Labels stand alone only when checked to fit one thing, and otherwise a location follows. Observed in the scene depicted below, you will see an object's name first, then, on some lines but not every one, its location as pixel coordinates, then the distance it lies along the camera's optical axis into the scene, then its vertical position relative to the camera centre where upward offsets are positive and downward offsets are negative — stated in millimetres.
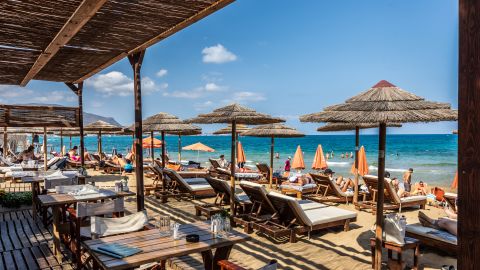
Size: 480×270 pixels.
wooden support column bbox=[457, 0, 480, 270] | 1456 -41
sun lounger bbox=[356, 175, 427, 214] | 8383 -1875
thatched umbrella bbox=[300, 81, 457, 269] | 4176 +167
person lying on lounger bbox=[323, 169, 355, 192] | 10336 -1854
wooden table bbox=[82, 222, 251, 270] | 2924 -1121
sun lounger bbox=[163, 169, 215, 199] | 9422 -1673
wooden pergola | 3680 +1245
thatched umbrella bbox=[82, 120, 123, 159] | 18369 +3
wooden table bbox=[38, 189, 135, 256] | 4986 -1171
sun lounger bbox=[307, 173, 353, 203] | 9297 -1809
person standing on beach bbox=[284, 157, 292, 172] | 16688 -1960
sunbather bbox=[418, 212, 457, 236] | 5289 -1547
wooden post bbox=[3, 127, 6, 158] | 17573 -992
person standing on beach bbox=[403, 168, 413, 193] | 11586 -1907
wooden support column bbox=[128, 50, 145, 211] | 5715 +113
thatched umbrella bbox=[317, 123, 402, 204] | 9047 -108
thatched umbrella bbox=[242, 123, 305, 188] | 11961 -211
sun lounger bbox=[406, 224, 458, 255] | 4996 -1661
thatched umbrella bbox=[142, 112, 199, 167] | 10520 +79
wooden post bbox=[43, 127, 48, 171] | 11197 -785
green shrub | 8008 -1652
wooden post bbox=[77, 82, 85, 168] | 9539 +402
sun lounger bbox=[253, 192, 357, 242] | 5934 -1698
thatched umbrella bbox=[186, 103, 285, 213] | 7027 +183
